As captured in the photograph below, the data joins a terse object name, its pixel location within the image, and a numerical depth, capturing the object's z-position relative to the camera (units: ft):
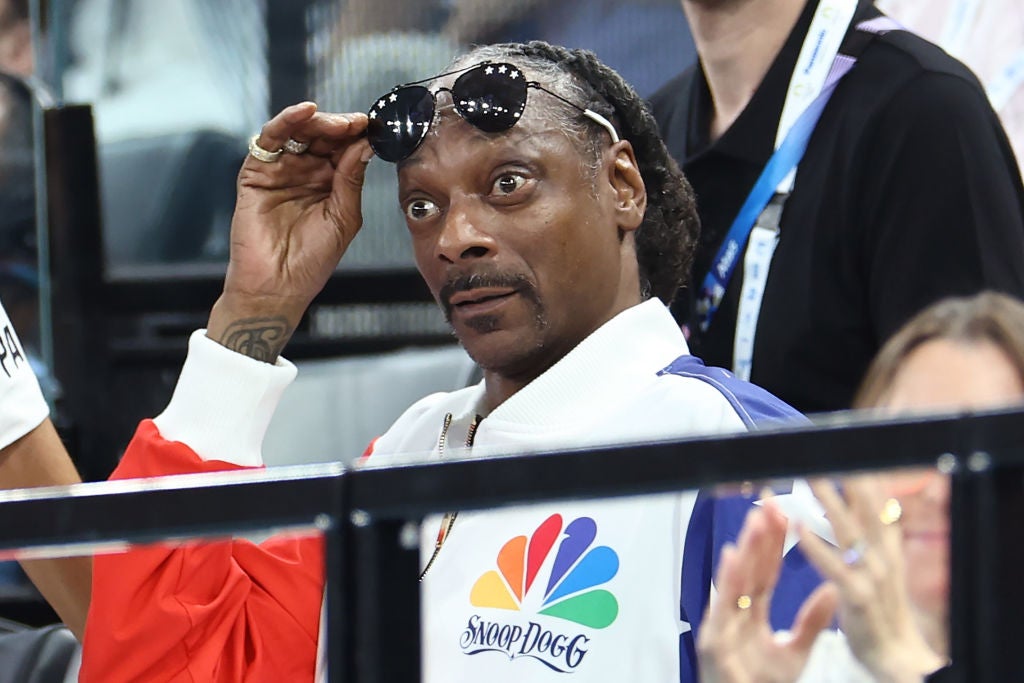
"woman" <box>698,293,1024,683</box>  15.24
